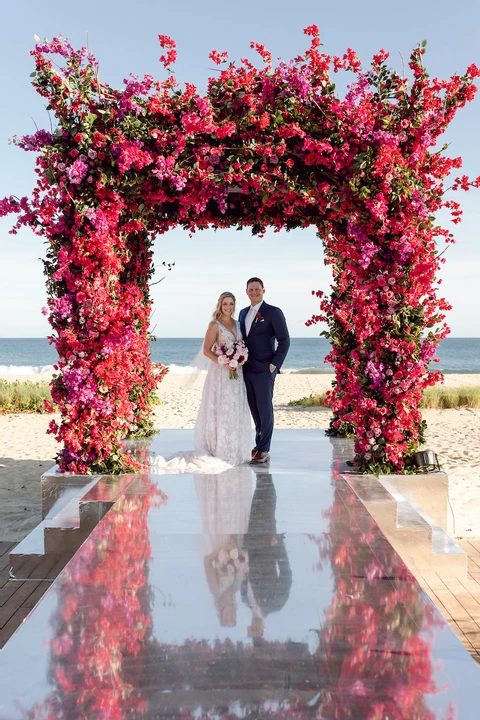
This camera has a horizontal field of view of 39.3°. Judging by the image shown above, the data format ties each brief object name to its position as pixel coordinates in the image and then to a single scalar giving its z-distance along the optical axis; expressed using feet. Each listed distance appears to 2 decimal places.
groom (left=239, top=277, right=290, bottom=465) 24.27
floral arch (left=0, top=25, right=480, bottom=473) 19.88
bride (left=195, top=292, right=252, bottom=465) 24.68
